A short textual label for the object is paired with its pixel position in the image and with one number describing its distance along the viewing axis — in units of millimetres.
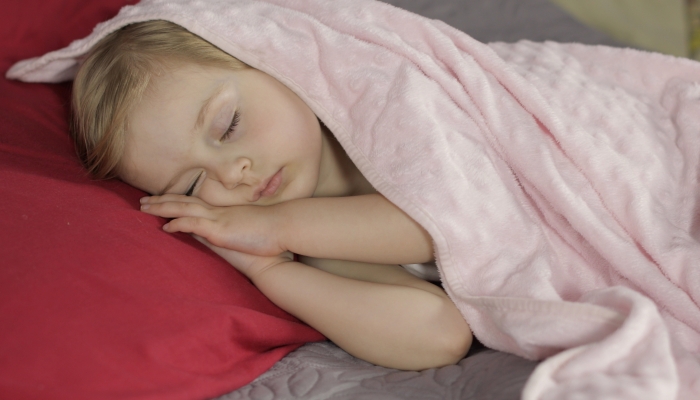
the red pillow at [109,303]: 770
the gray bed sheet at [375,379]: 872
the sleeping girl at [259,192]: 990
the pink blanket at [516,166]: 850
